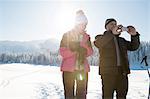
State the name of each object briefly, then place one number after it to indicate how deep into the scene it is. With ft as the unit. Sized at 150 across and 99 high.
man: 6.09
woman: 6.12
